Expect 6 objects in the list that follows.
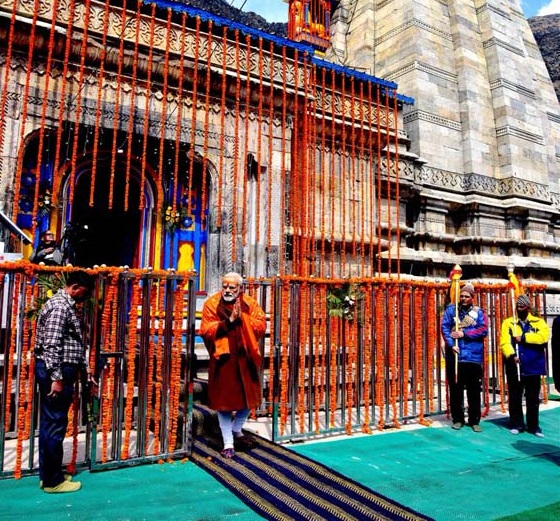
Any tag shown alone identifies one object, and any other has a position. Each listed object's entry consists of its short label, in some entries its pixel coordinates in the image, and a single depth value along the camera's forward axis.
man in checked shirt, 3.64
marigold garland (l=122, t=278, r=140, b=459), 4.37
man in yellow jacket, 5.84
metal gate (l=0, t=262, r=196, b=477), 4.05
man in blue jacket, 5.85
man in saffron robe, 4.65
